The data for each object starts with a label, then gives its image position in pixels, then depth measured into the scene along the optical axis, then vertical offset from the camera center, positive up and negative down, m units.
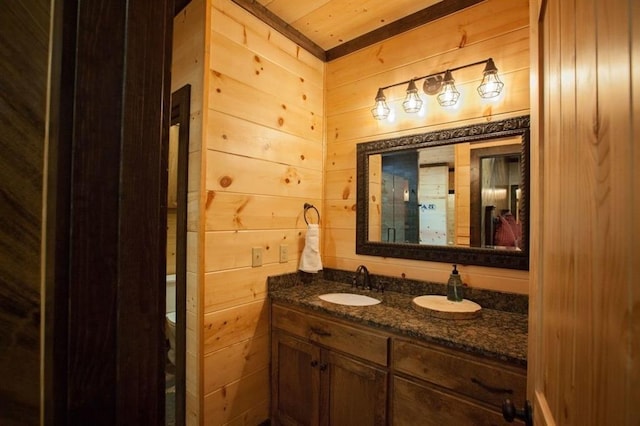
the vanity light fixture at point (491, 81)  1.50 +0.71
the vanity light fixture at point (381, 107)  1.89 +0.73
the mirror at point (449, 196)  1.49 +0.14
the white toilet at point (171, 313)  2.12 -0.75
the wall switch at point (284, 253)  1.91 -0.24
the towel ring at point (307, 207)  2.08 +0.08
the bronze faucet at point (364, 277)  1.94 -0.40
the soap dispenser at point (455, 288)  1.54 -0.37
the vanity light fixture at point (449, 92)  1.63 +0.72
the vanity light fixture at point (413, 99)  1.76 +0.73
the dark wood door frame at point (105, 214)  0.33 +0.00
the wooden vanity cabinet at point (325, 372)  1.36 -0.80
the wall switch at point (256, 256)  1.74 -0.23
